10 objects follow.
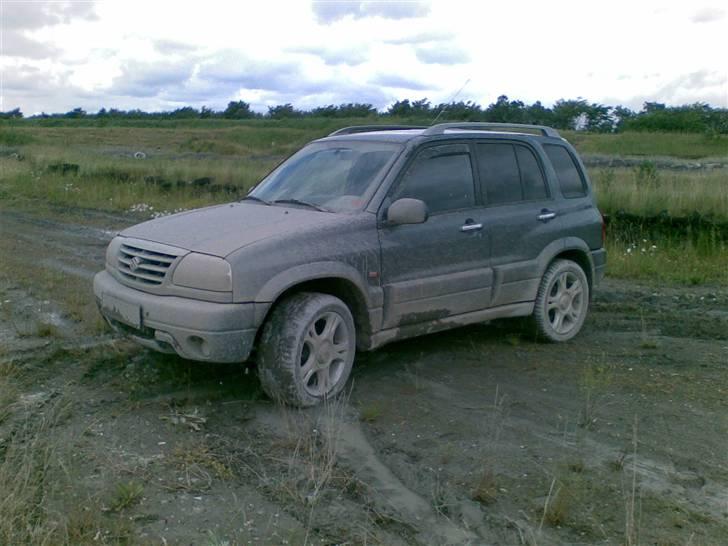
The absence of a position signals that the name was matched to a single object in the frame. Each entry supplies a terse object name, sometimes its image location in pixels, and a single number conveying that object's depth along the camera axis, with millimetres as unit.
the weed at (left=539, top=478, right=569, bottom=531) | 4148
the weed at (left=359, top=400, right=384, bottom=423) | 5438
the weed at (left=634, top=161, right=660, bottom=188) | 14781
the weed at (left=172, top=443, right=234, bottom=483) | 4543
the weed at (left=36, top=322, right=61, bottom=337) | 6964
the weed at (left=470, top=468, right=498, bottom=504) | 4359
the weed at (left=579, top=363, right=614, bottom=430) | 5477
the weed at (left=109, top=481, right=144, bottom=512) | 4109
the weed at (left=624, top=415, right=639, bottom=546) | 3887
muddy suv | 5316
